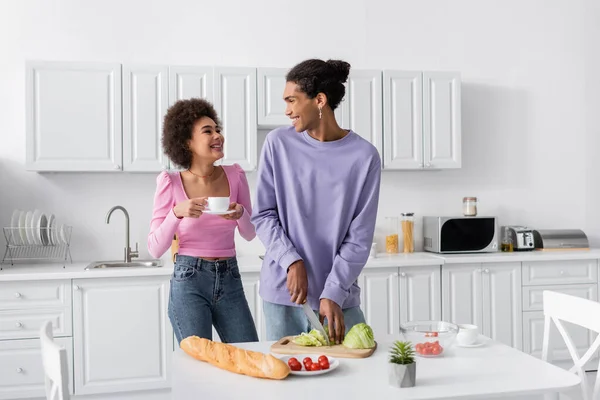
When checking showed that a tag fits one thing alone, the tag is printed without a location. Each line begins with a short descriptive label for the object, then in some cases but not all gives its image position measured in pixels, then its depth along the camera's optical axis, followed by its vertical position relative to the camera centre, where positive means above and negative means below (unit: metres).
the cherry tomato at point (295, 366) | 1.51 -0.39
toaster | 4.16 -0.26
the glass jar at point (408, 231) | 4.19 -0.21
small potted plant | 1.42 -0.38
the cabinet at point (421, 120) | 3.98 +0.49
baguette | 1.48 -0.38
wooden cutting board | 1.67 -0.40
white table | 1.39 -0.42
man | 1.94 +0.00
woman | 2.14 -0.10
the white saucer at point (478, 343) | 1.80 -0.41
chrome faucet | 3.80 -0.29
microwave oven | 4.00 -0.23
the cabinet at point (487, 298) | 3.82 -0.59
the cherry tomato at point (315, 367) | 1.51 -0.39
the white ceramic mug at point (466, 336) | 1.79 -0.38
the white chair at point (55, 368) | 1.26 -0.34
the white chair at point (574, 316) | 1.87 -0.36
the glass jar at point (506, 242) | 4.15 -0.28
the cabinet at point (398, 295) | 3.70 -0.56
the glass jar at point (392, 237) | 4.18 -0.25
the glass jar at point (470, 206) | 4.16 -0.05
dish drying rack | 3.64 -0.26
